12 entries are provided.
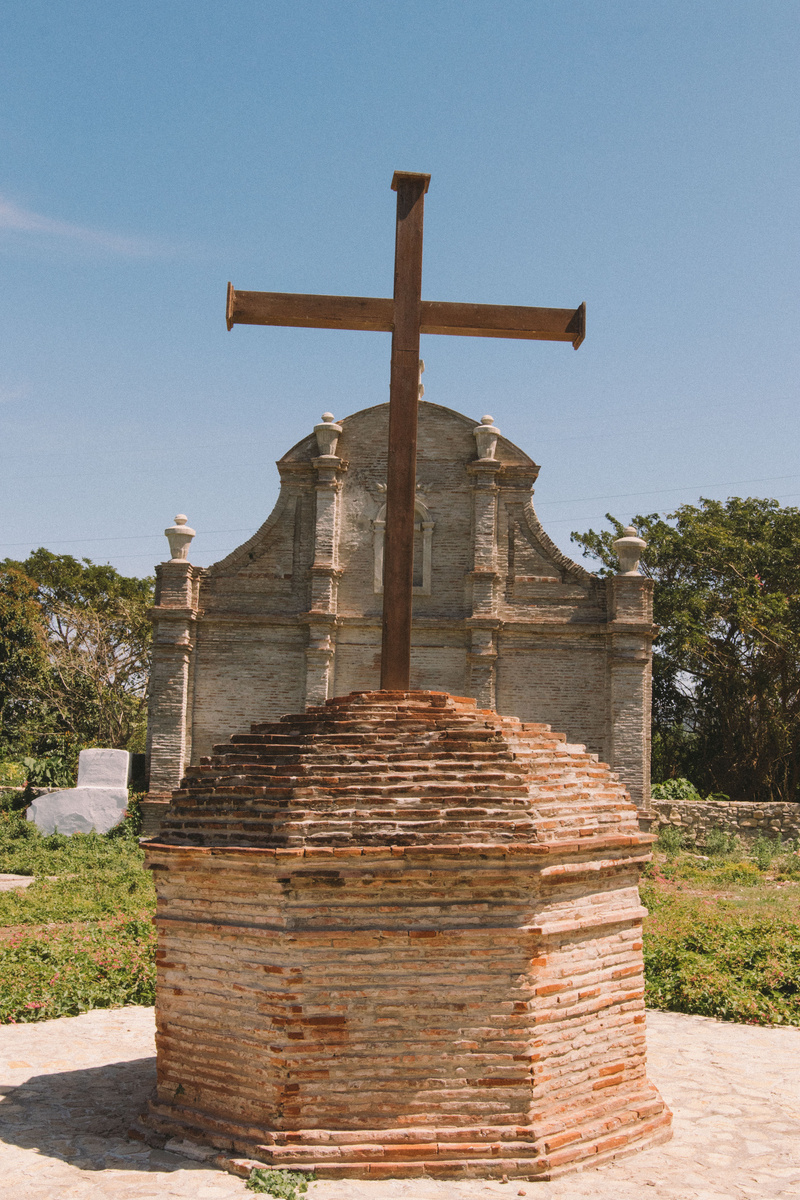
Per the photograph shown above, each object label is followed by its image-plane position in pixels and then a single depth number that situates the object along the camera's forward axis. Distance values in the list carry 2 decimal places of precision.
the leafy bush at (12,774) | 30.92
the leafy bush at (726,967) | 8.78
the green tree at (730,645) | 24.53
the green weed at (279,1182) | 4.38
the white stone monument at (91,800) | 18.62
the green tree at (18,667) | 26.80
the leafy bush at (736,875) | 16.03
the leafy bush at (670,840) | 18.81
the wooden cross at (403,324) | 5.82
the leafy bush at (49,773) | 21.80
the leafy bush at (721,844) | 19.27
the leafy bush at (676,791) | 21.98
